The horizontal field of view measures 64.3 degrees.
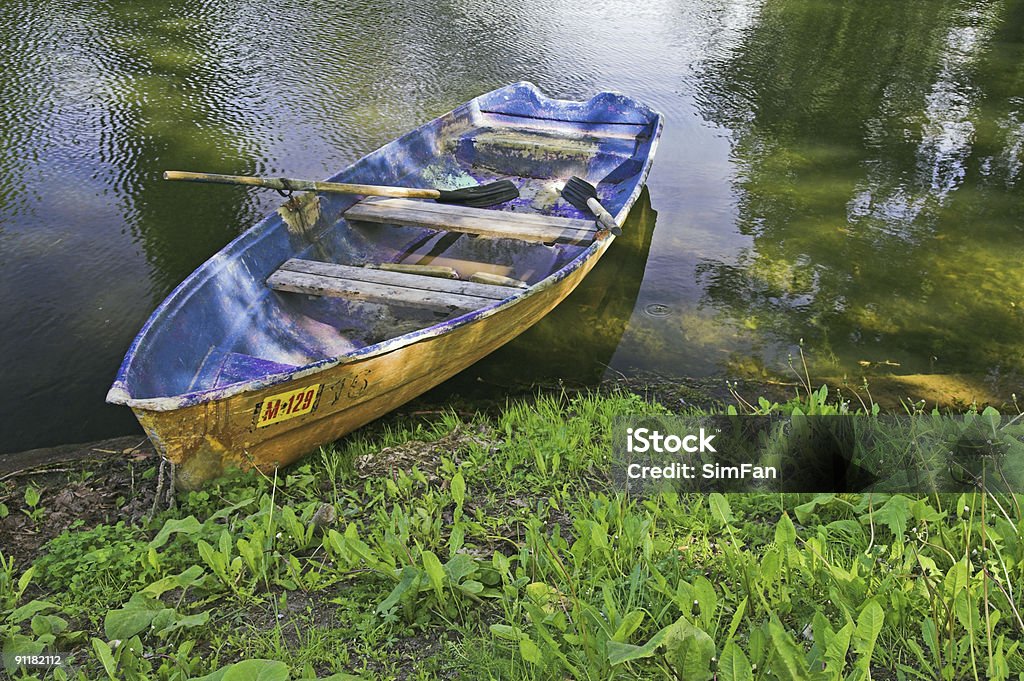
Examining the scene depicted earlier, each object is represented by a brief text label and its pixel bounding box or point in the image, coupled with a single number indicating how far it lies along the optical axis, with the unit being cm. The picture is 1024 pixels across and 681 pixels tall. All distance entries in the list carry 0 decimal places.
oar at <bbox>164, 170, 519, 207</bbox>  461
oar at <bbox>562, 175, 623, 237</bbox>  593
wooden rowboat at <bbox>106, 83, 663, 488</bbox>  333
